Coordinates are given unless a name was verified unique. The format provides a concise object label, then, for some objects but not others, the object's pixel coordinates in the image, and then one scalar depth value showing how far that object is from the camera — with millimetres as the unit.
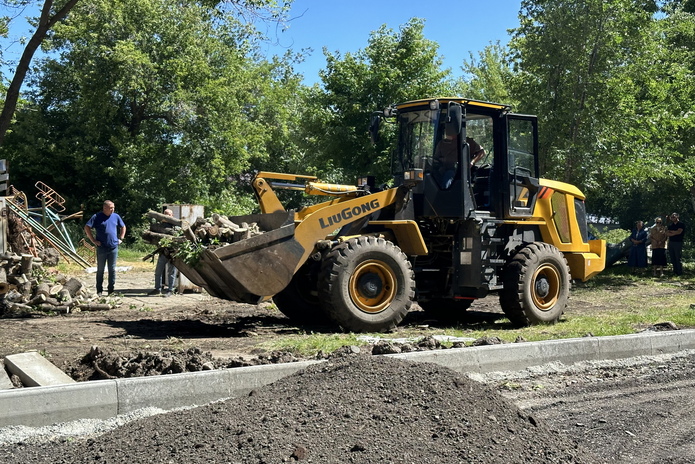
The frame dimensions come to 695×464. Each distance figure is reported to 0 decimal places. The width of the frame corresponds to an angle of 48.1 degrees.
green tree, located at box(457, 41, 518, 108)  39250
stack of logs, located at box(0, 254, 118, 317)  11672
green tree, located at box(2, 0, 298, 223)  28562
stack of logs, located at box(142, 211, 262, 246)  9688
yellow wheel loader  9867
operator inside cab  10844
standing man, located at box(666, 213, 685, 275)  21142
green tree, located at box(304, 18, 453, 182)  24578
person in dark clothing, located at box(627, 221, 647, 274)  22406
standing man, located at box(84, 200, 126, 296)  13273
